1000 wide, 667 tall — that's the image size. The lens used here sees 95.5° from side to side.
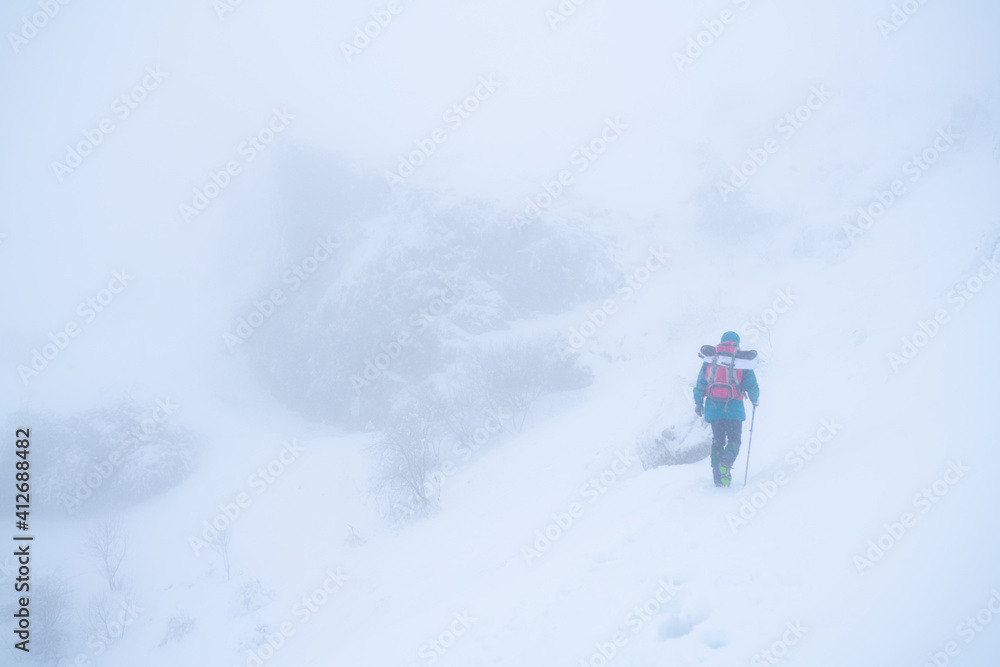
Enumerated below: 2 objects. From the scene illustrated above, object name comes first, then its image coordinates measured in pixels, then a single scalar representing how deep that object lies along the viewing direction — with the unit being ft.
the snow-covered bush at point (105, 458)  136.56
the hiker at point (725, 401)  26.43
